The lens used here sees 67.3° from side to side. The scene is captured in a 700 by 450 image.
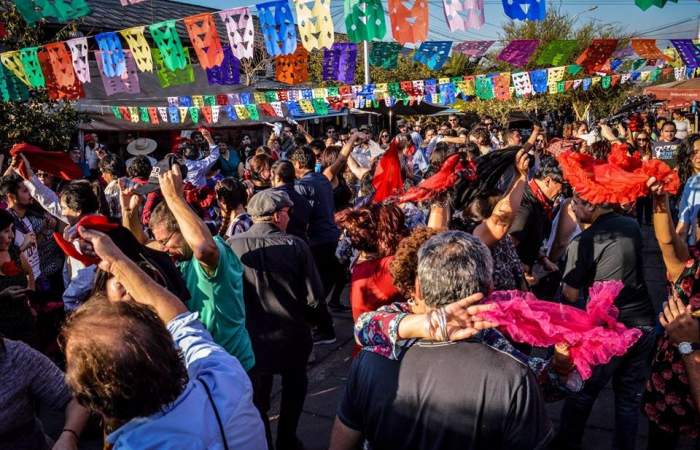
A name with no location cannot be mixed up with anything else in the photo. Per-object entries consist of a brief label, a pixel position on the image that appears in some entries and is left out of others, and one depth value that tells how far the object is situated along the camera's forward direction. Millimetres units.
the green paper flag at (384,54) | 12070
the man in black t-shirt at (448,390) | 1670
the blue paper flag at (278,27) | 7375
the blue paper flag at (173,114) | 14480
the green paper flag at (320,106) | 15711
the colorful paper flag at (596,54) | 12594
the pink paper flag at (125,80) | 9797
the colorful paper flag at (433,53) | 10922
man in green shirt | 2785
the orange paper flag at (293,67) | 11250
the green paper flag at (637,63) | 14541
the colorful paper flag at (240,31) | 8144
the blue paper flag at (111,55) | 9078
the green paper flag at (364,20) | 6410
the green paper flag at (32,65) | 8961
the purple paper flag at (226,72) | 11188
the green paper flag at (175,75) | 10078
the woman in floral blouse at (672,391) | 2381
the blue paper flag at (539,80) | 13609
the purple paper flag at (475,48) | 12898
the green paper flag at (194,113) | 14938
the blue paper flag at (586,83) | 16512
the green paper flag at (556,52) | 12484
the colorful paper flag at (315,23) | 6789
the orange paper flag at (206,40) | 8242
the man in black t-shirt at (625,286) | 3086
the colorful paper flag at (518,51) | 11859
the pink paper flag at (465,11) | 5883
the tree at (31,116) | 9219
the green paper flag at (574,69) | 13398
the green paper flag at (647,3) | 4941
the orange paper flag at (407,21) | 6145
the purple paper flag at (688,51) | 11602
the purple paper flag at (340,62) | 11891
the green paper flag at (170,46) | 8500
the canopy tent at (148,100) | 13541
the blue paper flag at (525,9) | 5473
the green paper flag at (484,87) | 14297
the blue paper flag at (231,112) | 14984
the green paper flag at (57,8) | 7004
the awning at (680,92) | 15789
